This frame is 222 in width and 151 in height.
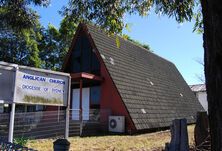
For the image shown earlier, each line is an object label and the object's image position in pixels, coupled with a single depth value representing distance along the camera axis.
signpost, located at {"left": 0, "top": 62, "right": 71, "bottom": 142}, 5.17
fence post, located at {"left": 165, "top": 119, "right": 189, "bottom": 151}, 3.85
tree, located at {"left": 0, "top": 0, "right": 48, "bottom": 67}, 20.38
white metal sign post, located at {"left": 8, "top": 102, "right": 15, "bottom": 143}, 5.14
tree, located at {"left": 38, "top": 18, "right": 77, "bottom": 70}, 24.06
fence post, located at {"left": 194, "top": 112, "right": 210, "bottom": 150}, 5.39
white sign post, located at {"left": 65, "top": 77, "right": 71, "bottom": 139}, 6.02
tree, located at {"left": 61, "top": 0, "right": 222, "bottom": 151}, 5.71
